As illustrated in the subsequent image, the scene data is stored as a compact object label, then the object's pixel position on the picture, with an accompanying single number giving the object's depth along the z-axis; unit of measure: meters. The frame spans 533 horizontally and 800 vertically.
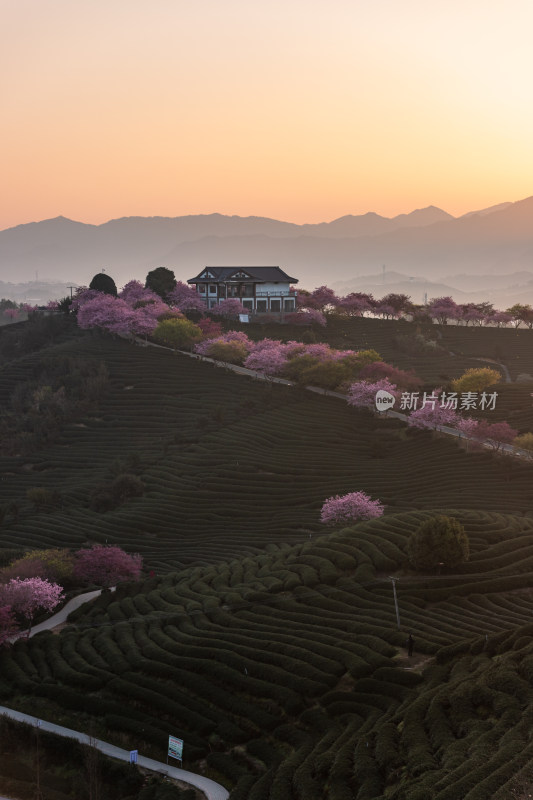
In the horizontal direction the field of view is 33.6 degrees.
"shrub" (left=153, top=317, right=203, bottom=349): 127.12
